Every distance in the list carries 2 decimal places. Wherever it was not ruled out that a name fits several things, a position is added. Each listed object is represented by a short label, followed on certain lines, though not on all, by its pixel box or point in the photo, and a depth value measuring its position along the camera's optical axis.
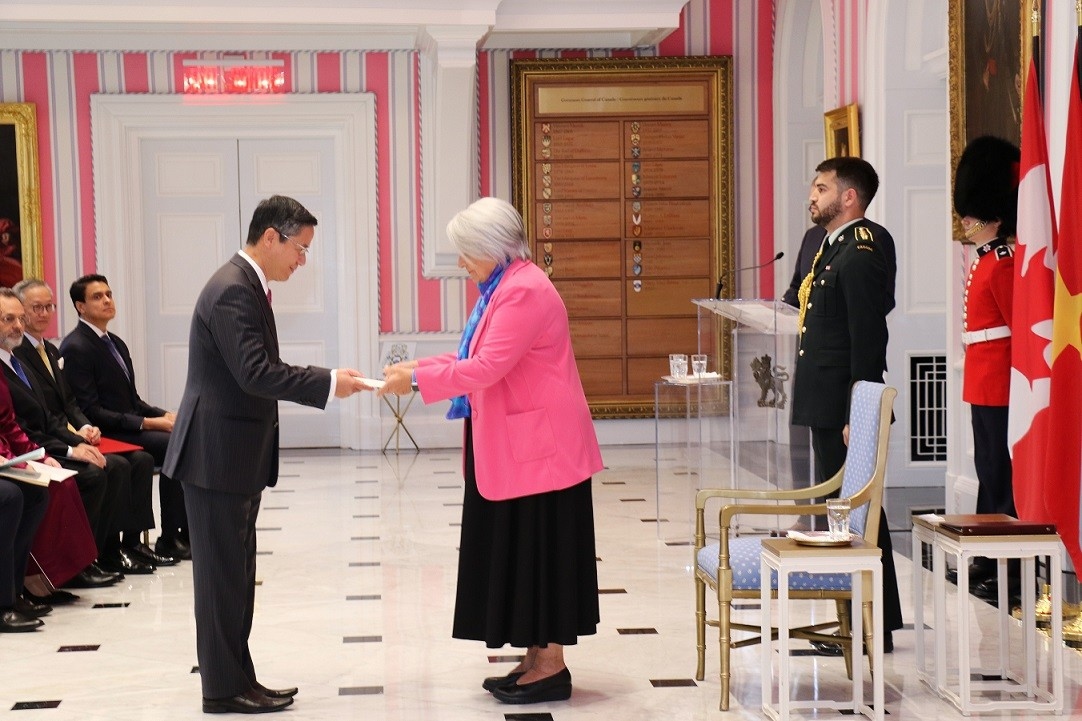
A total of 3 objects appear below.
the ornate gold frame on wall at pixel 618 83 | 10.72
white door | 10.77
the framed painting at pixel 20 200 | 10.44
